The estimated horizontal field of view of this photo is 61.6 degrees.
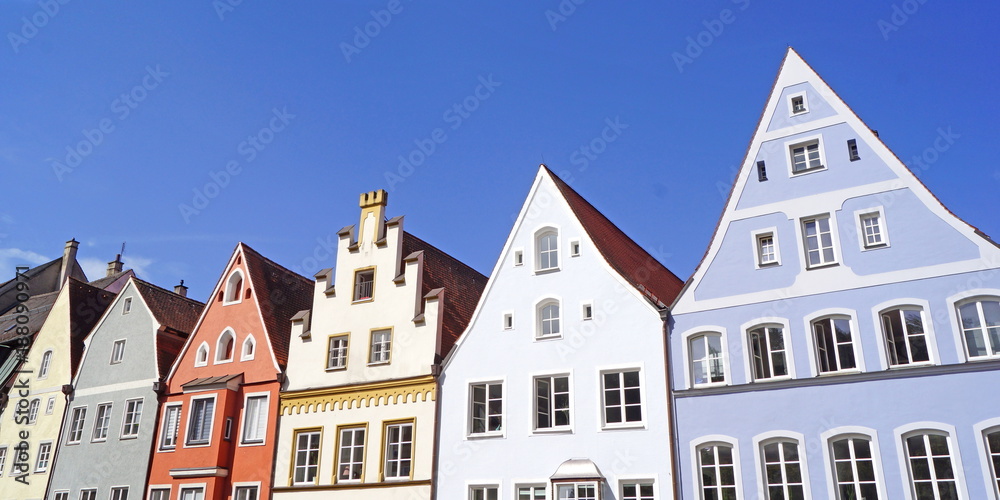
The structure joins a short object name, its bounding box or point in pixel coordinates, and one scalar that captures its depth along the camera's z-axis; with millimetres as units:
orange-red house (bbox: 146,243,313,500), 35156
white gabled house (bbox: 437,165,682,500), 27688
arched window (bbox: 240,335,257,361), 37688
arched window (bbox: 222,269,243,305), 39750
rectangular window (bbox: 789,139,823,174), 28531
